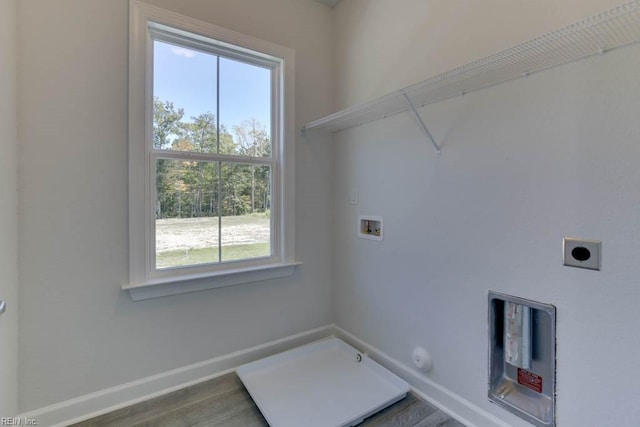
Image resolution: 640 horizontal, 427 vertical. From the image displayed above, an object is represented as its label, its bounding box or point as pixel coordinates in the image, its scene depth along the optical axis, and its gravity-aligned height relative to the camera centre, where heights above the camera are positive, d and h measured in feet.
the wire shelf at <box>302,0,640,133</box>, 2.97 +2.01
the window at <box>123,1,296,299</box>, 5.33 +1.21
